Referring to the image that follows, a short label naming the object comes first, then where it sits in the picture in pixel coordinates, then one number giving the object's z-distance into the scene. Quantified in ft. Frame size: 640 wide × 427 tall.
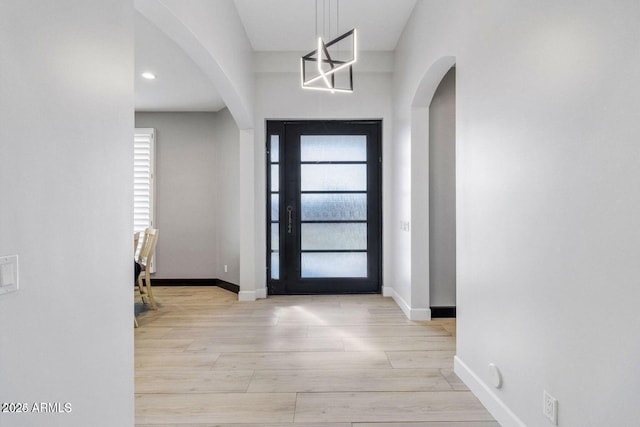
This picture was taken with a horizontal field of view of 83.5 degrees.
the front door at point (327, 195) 16.51
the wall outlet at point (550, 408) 5.08
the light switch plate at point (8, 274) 3.34
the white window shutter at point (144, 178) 19.69
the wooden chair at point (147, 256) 14.65
